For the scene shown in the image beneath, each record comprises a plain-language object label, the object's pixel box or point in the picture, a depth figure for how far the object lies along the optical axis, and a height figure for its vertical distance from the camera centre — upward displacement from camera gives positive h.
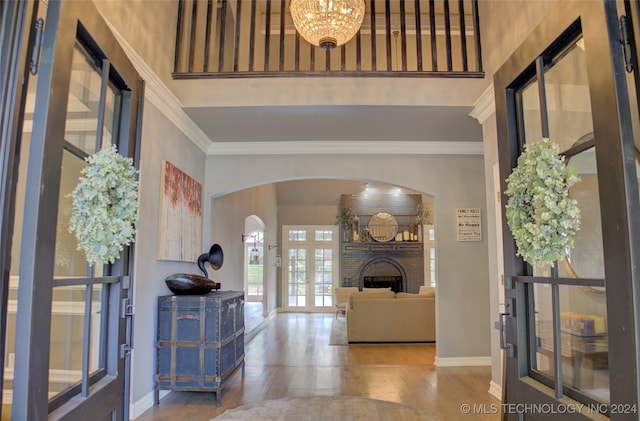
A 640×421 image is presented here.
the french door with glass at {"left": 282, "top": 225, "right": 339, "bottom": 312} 11.74 -0.03
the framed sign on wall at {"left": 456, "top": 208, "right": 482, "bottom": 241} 5.39 +0.50
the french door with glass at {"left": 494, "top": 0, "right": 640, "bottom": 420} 1.11 +0.07
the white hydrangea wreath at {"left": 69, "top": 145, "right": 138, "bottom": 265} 1.38 +0.20
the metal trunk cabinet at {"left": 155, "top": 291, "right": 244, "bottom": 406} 3.72 -0.68
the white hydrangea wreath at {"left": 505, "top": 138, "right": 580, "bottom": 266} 1.36 +0.19
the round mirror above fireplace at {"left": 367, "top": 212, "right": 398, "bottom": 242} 11.61 +1.01
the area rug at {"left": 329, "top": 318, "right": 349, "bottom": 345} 6.94 -1.24
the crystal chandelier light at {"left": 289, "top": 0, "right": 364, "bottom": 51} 3.22 +1.85
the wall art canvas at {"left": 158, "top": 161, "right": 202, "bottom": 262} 3.89 +0.49
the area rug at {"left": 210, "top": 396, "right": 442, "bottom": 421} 3.34 -1.18
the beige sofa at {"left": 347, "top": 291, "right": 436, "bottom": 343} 6.61 -0.85
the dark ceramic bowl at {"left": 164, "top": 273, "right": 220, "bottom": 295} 3.84 -0.17
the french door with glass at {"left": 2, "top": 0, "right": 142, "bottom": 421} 1.13 +0.05
